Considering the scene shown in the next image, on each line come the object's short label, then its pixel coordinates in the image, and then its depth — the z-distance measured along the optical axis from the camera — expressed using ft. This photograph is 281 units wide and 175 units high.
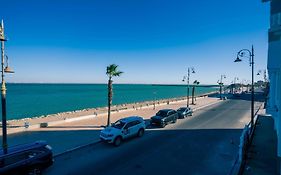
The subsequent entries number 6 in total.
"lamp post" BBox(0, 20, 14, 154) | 25.59
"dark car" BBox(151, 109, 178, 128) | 55.28
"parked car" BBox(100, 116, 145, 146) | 39.01
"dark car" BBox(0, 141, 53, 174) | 23.92
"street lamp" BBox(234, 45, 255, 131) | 48.34
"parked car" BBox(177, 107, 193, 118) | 69.60
